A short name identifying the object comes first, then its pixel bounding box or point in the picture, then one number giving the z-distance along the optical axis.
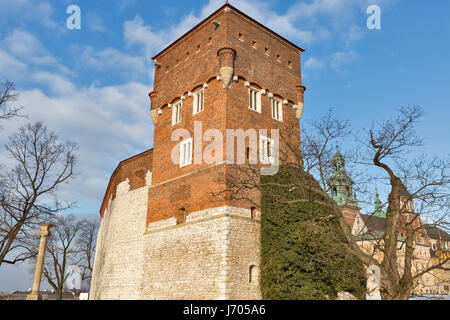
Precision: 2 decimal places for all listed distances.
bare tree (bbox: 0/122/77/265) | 21.09
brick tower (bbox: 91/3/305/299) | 17.58
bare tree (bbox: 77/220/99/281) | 51.48
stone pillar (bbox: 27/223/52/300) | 20.09
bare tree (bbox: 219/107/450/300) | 12.35
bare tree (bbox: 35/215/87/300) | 42.66
